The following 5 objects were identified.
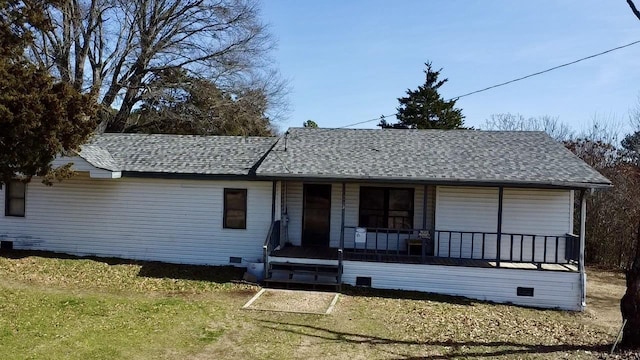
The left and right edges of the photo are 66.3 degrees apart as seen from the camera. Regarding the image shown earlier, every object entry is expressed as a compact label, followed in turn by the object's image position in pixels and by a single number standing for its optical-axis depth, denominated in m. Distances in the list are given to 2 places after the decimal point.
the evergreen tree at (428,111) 41.34
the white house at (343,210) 13.08
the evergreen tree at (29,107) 9.91
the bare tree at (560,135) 31.66
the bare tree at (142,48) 29.00
